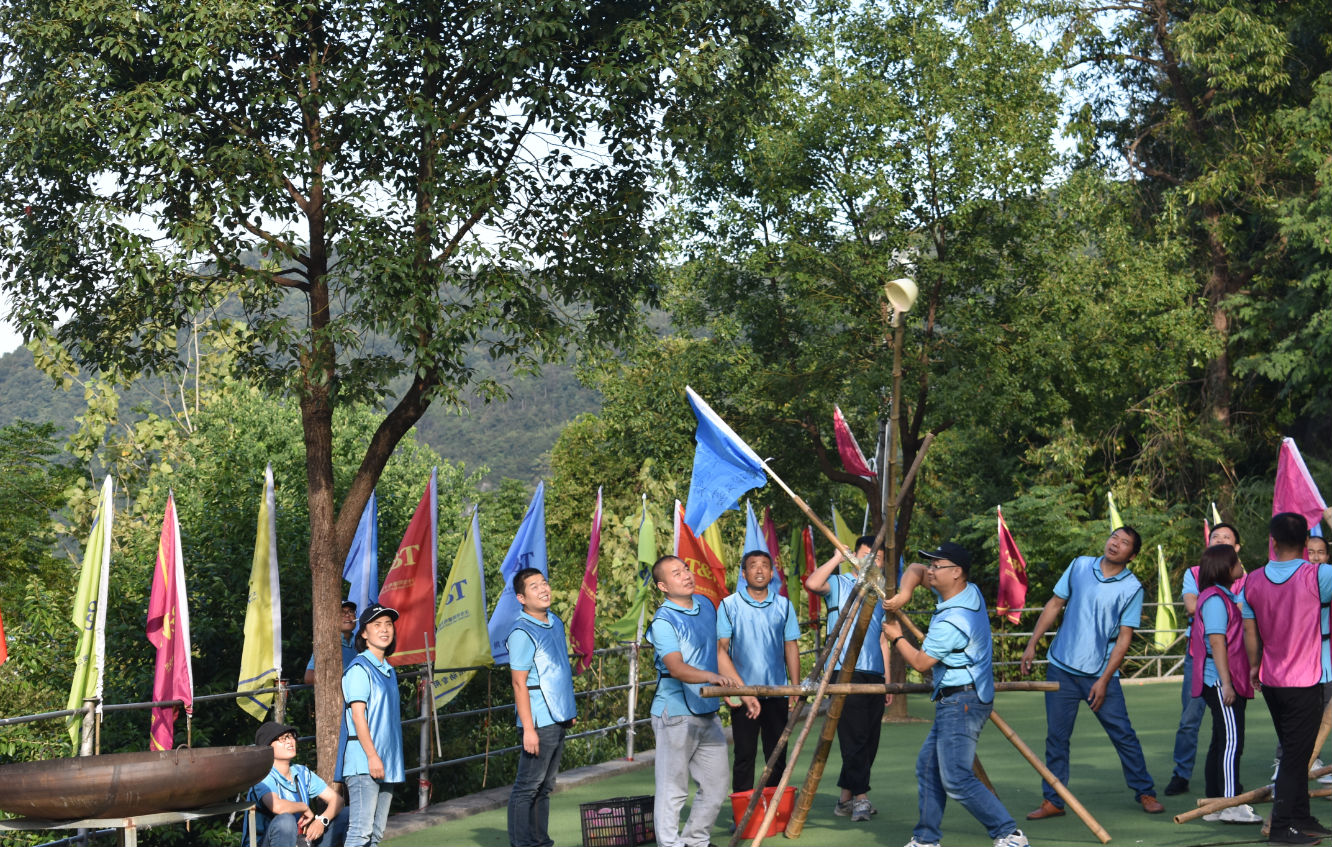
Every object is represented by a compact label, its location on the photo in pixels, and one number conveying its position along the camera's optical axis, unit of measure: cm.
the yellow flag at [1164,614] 1898
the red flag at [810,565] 1636
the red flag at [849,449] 1243
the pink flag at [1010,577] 1906
